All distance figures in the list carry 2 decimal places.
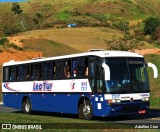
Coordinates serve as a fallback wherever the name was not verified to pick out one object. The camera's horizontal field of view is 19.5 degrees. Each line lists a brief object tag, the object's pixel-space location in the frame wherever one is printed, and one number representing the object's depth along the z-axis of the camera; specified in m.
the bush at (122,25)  108.94
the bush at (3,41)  71.76
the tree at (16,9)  135.62
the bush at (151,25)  107.60
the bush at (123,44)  56.32
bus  19.14
